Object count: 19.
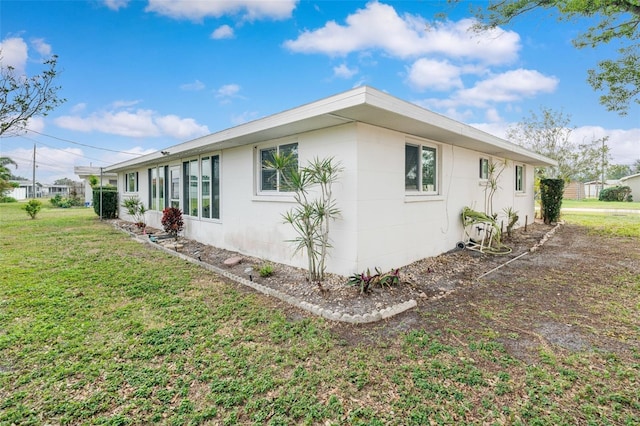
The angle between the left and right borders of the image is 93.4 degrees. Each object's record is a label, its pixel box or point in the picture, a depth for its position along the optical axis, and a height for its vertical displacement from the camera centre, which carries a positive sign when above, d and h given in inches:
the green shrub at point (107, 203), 674.8 +1.4
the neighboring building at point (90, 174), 1015.0 +103.2
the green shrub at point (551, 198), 512.4 +7.7
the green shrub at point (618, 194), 1204.4 +34.1
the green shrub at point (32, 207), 620.7 -7.6
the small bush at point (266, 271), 222.5 -50.6
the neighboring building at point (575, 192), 1439.5 +49.8
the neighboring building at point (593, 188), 1608.0 +81.5
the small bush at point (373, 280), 181.3 -48.4
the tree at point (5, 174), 1084.9 +120.0
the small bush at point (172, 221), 364.2 -21.1
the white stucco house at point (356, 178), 196.2 +22.9
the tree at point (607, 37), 304.8 +174.6
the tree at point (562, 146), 737.6 +140.4
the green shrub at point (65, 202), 1085.8 +6.5
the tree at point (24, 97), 356.8 +132.8
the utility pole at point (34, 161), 1400.3 +198.2
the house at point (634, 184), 1286.0 +81.9
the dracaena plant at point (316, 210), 199.5 -4.6
